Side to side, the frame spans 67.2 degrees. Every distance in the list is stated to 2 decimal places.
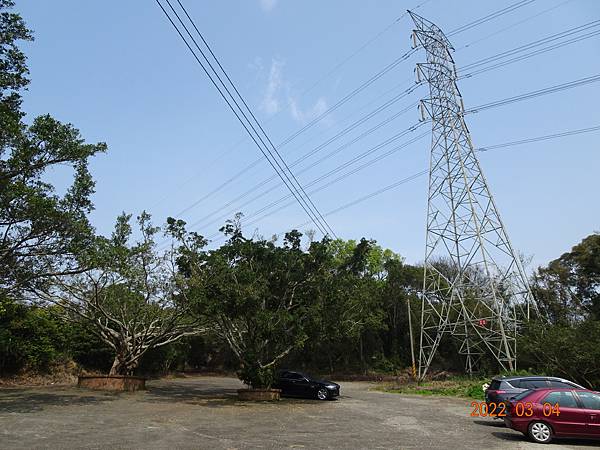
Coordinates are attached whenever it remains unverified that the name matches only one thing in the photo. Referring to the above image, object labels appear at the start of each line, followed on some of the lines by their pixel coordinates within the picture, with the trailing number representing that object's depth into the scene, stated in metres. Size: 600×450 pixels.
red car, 10.52
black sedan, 21.48
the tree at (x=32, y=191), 14.23
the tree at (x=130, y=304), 22.64
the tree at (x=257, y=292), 18.38
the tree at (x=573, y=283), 36.89
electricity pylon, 24.12
